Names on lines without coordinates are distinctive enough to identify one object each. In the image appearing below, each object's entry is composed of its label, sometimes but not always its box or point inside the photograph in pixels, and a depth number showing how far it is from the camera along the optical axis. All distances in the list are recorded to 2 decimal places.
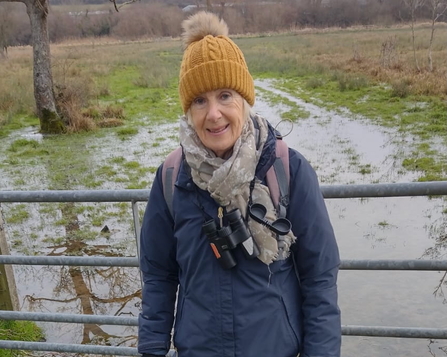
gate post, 3.93
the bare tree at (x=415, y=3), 21.40
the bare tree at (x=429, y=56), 19.85
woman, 1.74
